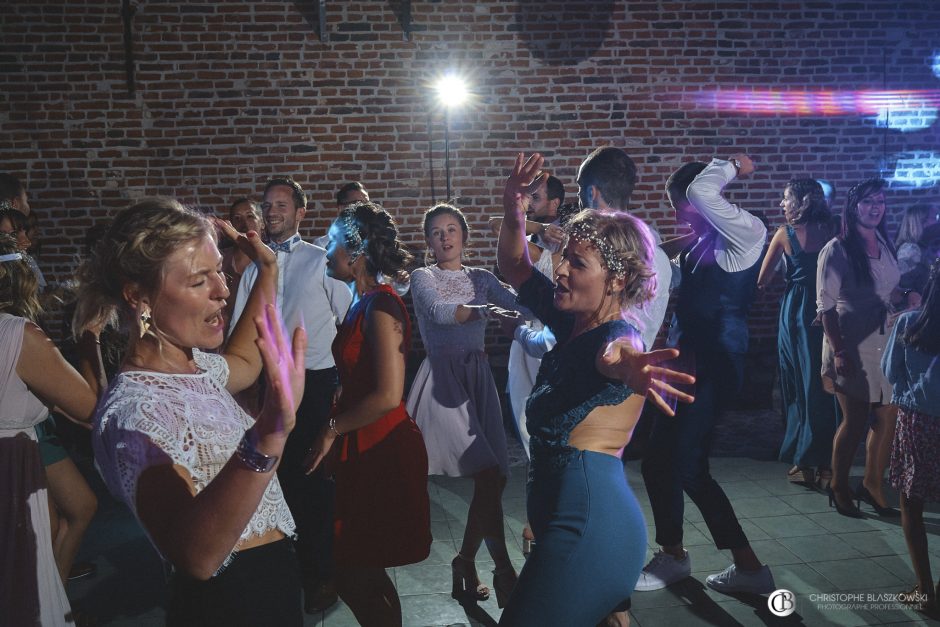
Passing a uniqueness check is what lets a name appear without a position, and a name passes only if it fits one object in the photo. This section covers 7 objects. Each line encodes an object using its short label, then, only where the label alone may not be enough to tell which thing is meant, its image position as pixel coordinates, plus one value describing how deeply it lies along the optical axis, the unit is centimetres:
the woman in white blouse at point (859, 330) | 394
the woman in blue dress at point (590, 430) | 170
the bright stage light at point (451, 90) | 579
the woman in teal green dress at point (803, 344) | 439
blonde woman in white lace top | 113
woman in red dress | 229
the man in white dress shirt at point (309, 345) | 325
